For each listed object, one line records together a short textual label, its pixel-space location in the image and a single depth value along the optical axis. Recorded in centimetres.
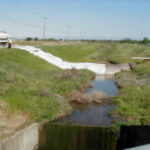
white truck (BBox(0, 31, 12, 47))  5041
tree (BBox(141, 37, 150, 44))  17300
